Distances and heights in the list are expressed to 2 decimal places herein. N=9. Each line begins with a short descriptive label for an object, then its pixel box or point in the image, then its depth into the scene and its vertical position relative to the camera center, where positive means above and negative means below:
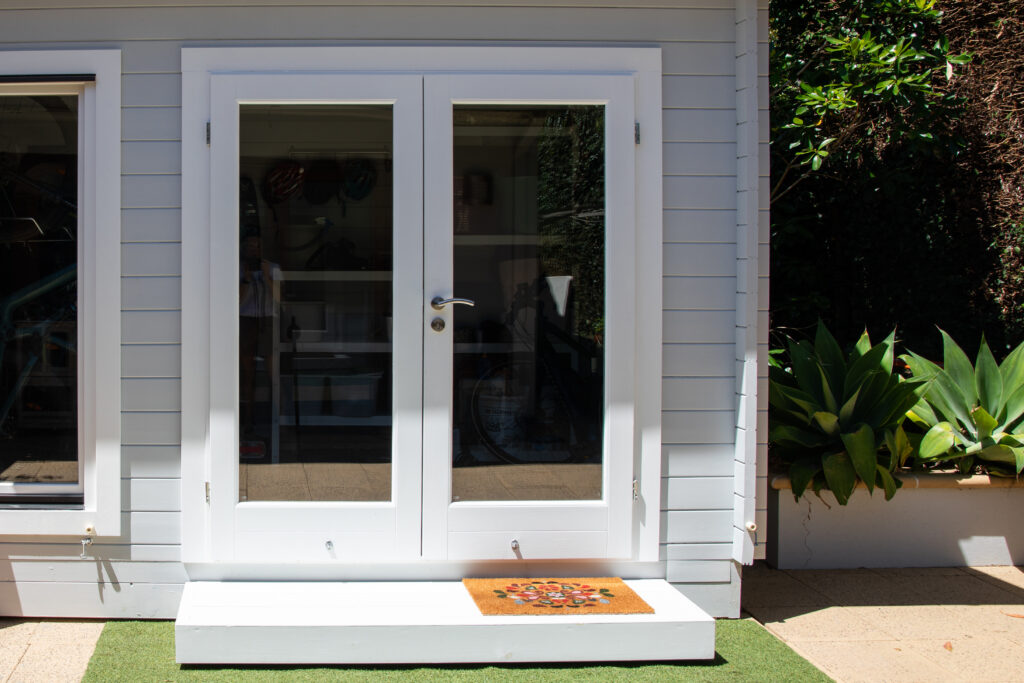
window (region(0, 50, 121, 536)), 3.24 +0.12
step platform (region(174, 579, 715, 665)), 2.87 -0.94
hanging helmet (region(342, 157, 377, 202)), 3.26 +0.52
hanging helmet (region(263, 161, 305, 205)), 3.25 +0.52
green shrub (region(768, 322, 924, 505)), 3.75 -0.36
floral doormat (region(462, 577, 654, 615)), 3.01 -0.88
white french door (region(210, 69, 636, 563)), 3.25 +0.09
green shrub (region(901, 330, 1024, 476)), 4.03 -0.34
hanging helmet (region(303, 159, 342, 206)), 3.26 +0.51
